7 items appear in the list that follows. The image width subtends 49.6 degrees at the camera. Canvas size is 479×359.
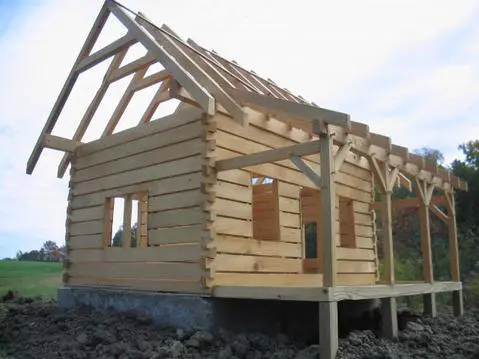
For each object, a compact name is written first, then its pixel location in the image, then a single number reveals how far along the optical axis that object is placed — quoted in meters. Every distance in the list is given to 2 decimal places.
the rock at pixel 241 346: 6.50
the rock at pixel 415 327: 8.22
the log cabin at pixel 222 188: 7.33
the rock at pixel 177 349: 6.33
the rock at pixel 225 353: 6.26
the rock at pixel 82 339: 7.14
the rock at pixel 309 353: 6.03
